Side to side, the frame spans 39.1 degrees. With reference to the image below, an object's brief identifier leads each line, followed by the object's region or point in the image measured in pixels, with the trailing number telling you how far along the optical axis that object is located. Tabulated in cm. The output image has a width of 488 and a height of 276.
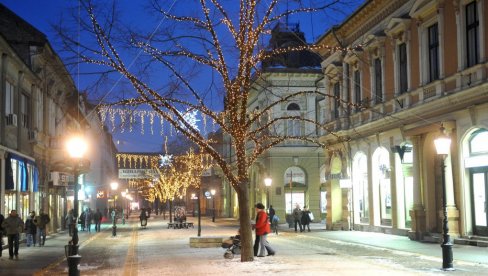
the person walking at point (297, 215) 4122
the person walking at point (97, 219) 4785
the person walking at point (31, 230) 2930
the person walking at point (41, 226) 3048
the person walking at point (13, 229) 2367
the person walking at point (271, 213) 4141
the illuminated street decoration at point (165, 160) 8350
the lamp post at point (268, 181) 4159
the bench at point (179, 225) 4803
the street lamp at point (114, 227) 3916
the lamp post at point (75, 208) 1524
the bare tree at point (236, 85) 1795
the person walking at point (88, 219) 4647
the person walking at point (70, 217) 3959
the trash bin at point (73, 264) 1520
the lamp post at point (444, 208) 1747
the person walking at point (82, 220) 4769
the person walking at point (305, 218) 4034
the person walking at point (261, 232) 2103
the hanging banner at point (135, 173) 8254
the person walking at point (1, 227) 2473
